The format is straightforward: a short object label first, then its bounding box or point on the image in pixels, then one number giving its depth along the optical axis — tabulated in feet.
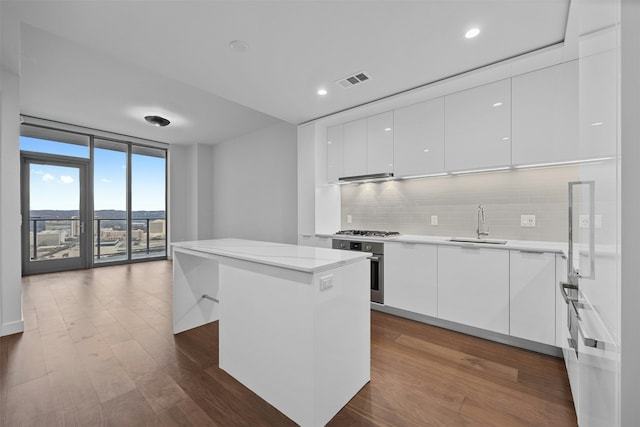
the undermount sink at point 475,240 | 8.70
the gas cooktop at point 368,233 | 11.56
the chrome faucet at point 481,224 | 9.81
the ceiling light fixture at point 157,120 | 15.65
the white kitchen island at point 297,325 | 4.91
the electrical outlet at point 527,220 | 8.95
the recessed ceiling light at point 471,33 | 6.79
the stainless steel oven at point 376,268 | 10.62
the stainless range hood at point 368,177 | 11.25
